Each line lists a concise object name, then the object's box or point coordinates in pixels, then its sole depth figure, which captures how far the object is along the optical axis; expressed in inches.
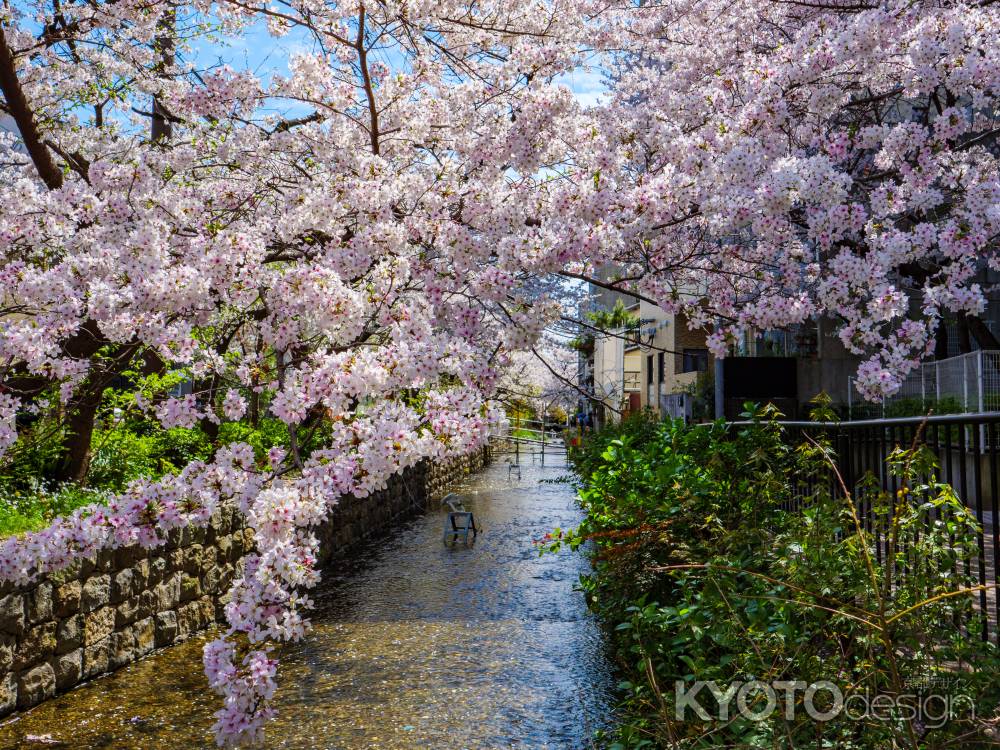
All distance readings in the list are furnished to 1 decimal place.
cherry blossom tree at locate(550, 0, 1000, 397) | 248.7
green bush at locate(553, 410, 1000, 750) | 114.0
